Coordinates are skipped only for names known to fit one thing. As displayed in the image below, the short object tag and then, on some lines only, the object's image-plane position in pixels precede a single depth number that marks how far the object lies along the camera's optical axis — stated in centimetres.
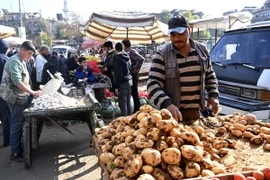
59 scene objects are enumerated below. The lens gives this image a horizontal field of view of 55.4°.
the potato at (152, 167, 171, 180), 158
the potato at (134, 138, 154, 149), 175
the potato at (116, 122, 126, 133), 231
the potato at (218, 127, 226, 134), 253
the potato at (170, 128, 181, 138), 181
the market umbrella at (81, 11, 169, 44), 671
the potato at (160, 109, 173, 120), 193
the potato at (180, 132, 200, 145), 179
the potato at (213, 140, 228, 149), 213
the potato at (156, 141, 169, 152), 171
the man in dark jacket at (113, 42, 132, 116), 558
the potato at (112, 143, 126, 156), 191
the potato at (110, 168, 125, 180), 169
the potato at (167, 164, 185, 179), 159
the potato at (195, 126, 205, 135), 215
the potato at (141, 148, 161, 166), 163
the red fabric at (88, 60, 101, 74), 798
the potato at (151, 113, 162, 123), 188
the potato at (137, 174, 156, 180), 152
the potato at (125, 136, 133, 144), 196
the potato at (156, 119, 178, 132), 182
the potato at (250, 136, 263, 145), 231
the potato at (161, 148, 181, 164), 163
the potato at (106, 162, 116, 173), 184
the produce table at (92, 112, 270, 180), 171
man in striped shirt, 278
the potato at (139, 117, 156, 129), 189
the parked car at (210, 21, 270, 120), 404
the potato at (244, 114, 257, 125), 272
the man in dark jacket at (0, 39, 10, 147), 491
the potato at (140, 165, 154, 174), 161
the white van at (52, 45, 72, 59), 2549
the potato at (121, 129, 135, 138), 207
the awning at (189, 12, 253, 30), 938
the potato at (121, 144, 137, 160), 177
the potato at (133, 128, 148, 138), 190
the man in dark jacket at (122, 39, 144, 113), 663
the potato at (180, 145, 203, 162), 165
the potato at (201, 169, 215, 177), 159
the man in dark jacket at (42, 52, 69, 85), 652
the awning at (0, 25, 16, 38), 914
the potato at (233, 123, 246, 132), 253
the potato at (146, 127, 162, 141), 179
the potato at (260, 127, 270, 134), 248
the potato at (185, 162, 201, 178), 160
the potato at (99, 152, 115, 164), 193
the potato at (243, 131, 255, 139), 243
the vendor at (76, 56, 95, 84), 711
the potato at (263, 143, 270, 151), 219
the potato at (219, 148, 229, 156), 207
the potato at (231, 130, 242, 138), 248
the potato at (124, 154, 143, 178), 160
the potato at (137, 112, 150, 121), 208
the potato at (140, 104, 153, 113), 217
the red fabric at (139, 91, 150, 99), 830
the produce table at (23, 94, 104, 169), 395
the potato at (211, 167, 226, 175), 167
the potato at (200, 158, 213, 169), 168
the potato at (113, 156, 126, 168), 179
